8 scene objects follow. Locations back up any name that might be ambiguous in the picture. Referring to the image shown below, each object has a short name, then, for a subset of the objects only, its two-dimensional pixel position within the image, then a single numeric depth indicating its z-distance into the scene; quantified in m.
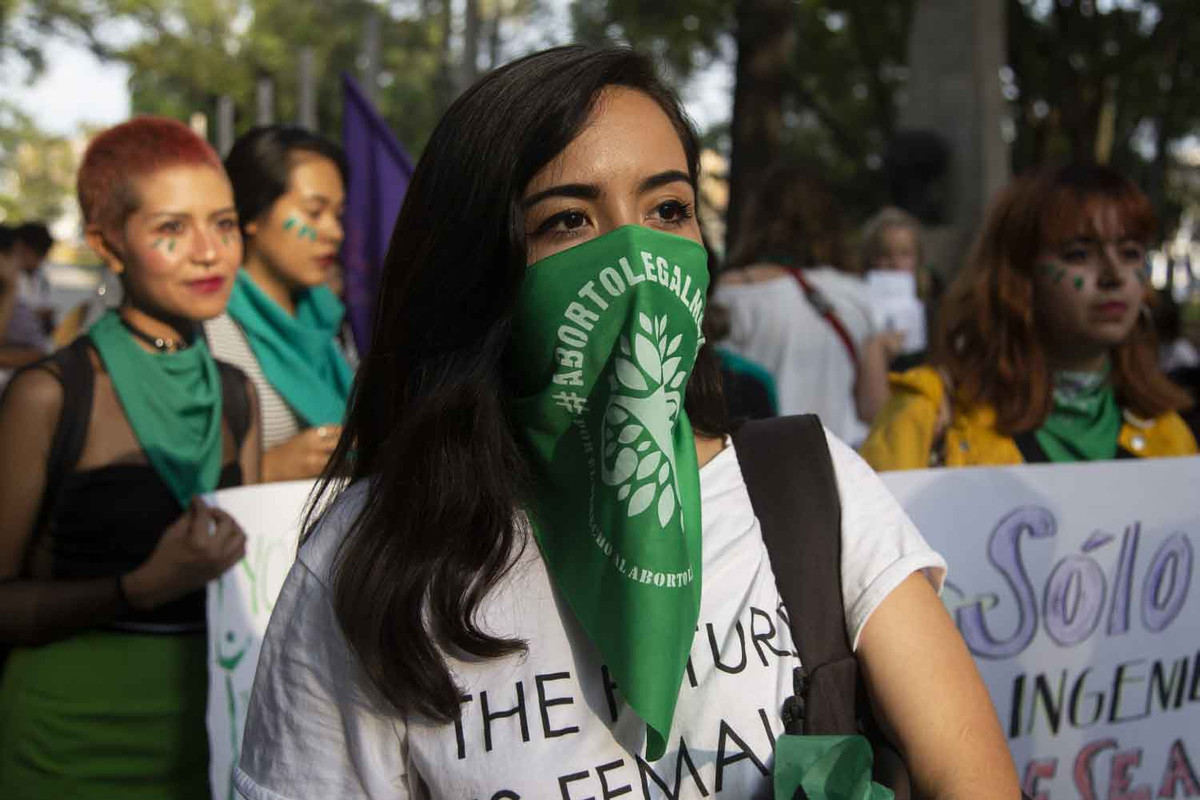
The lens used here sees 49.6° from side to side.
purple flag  4.59
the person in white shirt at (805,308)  4.86
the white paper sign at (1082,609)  2.92
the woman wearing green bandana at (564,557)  1.56
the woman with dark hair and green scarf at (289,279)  3.62
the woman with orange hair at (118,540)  2.68
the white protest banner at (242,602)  2.81
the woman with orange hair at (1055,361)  3.20
